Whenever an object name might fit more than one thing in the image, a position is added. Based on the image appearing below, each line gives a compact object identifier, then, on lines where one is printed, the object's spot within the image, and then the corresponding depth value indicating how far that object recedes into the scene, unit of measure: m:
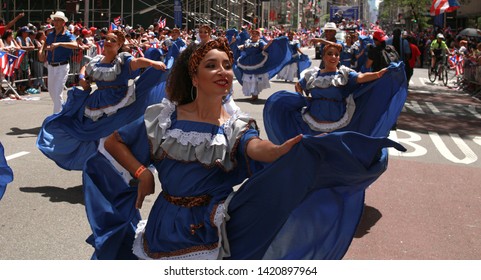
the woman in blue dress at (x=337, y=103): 6.94
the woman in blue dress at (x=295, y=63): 18.11
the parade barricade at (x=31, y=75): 16.09
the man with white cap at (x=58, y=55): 10.80
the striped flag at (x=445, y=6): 26.41
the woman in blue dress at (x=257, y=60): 17.11
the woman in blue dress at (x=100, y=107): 7.57
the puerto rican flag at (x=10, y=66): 15.19
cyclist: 25.54
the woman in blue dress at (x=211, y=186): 3.10
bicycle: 24.75
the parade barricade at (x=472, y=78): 20.71
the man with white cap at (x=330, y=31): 9.92
